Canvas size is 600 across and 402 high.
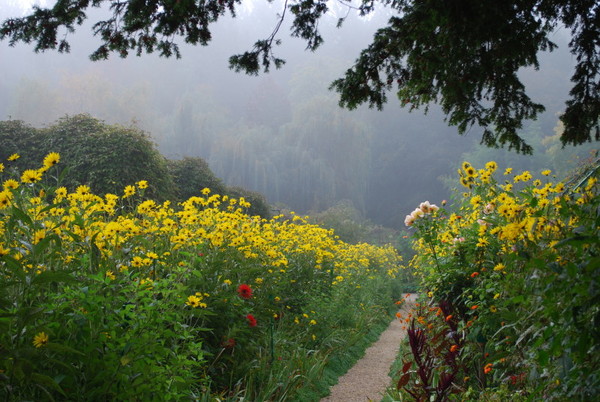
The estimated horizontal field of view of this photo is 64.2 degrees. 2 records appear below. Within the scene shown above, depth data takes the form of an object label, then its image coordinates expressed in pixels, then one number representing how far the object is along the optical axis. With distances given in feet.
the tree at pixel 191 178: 43.06
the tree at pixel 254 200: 46.52
